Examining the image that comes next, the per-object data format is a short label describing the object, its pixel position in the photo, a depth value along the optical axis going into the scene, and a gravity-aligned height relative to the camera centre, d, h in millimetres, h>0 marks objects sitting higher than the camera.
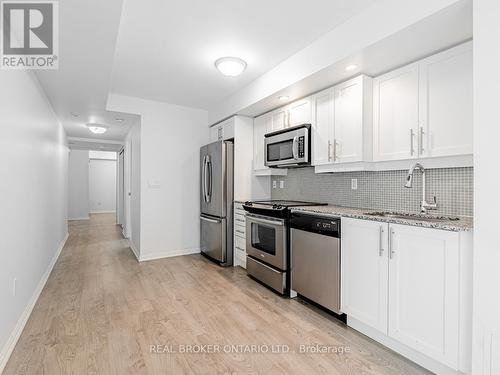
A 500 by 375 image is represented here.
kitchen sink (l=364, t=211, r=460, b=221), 2003 -240
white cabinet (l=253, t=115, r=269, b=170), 3932 +662
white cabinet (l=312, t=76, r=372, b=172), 2510 +626
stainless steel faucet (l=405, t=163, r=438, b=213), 2139 -123
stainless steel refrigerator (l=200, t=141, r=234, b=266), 3967 -201
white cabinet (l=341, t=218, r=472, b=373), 1579 -693
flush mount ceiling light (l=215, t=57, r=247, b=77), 2775 +1243
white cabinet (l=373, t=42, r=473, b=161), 1951 +623
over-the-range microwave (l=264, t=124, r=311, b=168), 3061 +465
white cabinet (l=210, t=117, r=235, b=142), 4134 +884
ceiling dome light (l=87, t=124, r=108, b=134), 5043 +1086
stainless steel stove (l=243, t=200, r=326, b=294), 2869 -660
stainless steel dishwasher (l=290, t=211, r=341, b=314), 2332 -666
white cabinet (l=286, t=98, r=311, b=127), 3121 +871
